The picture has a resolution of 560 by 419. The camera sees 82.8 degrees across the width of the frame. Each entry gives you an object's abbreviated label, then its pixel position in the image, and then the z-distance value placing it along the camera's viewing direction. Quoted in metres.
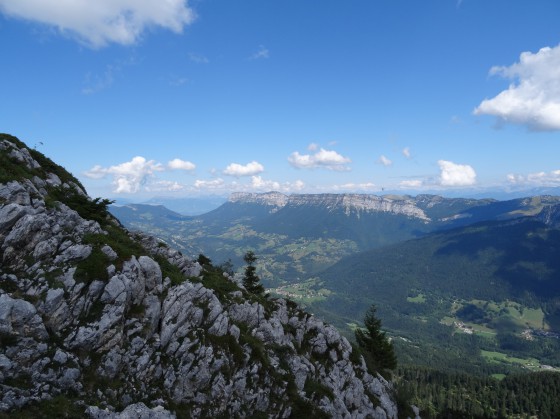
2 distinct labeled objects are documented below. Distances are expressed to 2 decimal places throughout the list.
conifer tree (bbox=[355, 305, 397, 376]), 69.88
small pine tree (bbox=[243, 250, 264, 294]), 65.94
